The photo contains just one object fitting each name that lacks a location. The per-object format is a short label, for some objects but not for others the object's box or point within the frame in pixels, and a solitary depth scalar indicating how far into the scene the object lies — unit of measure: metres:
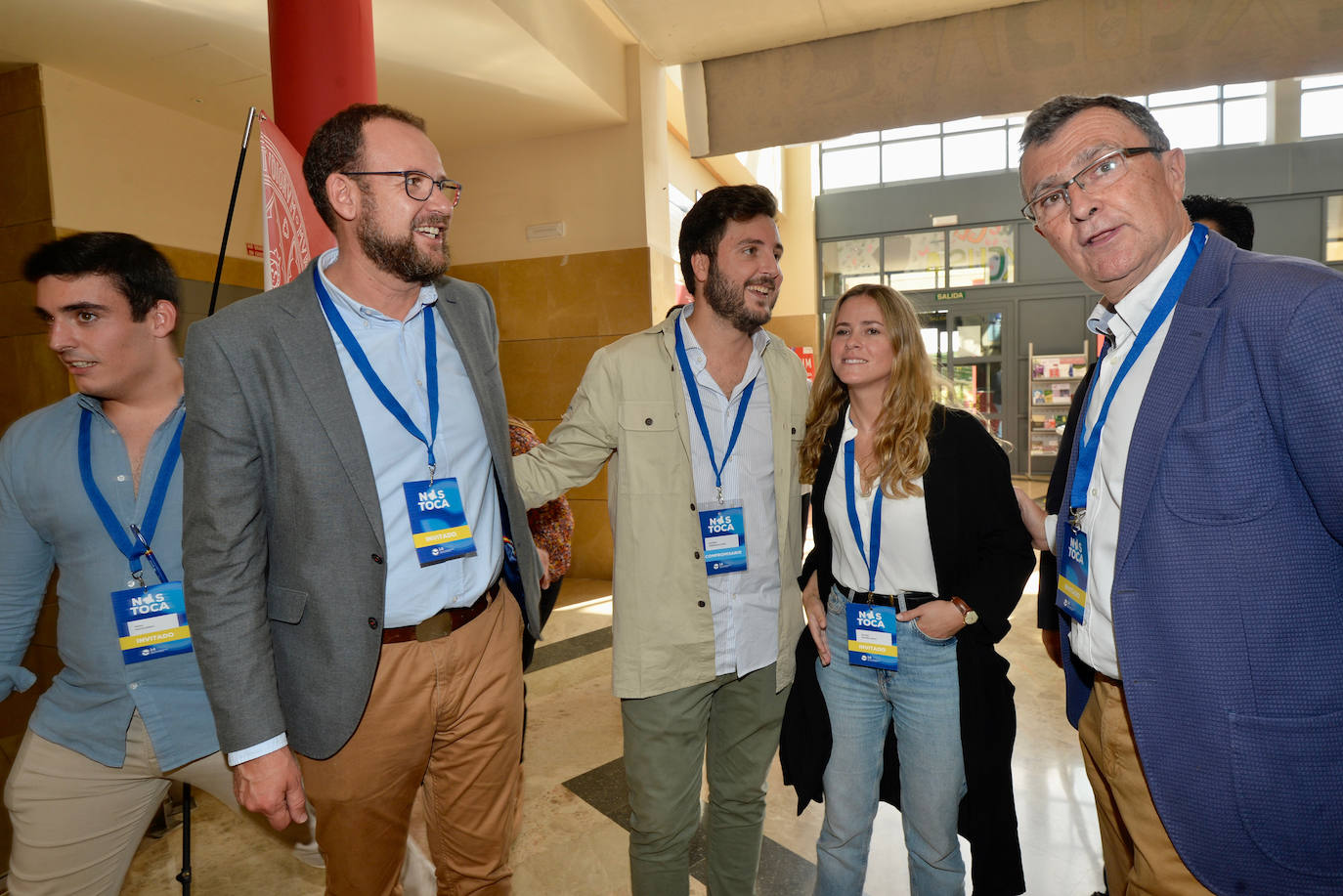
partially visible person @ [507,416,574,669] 2.30
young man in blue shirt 1.51
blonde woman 1.70
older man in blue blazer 0.99
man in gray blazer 1.27
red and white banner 1.94
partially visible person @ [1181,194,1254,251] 2.43
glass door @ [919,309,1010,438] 12.50
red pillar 2.61
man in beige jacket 1.81
